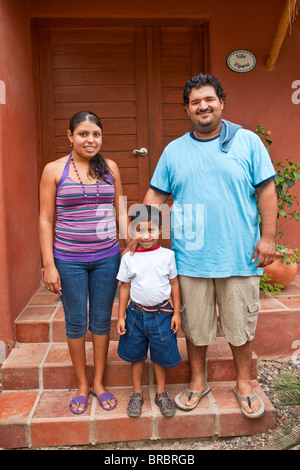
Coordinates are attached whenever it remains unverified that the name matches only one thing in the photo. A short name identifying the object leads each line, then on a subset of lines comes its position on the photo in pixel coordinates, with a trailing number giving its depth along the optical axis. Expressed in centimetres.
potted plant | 361
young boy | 233
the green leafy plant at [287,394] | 199
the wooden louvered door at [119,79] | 388
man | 226
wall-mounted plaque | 381
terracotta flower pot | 361
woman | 231
